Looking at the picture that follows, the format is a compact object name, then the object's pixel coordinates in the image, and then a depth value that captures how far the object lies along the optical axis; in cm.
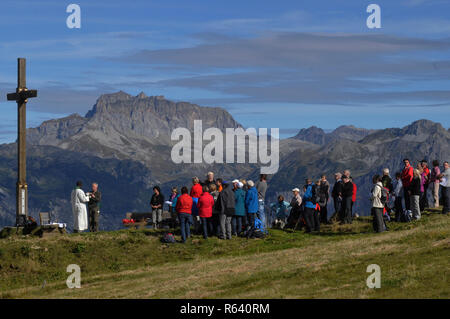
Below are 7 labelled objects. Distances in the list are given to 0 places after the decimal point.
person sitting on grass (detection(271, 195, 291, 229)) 3734
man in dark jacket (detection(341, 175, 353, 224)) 3553
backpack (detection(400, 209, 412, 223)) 3534
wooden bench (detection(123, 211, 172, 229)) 3678
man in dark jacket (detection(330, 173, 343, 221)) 3631
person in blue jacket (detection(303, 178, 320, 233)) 3459
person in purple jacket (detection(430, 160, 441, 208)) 3697
